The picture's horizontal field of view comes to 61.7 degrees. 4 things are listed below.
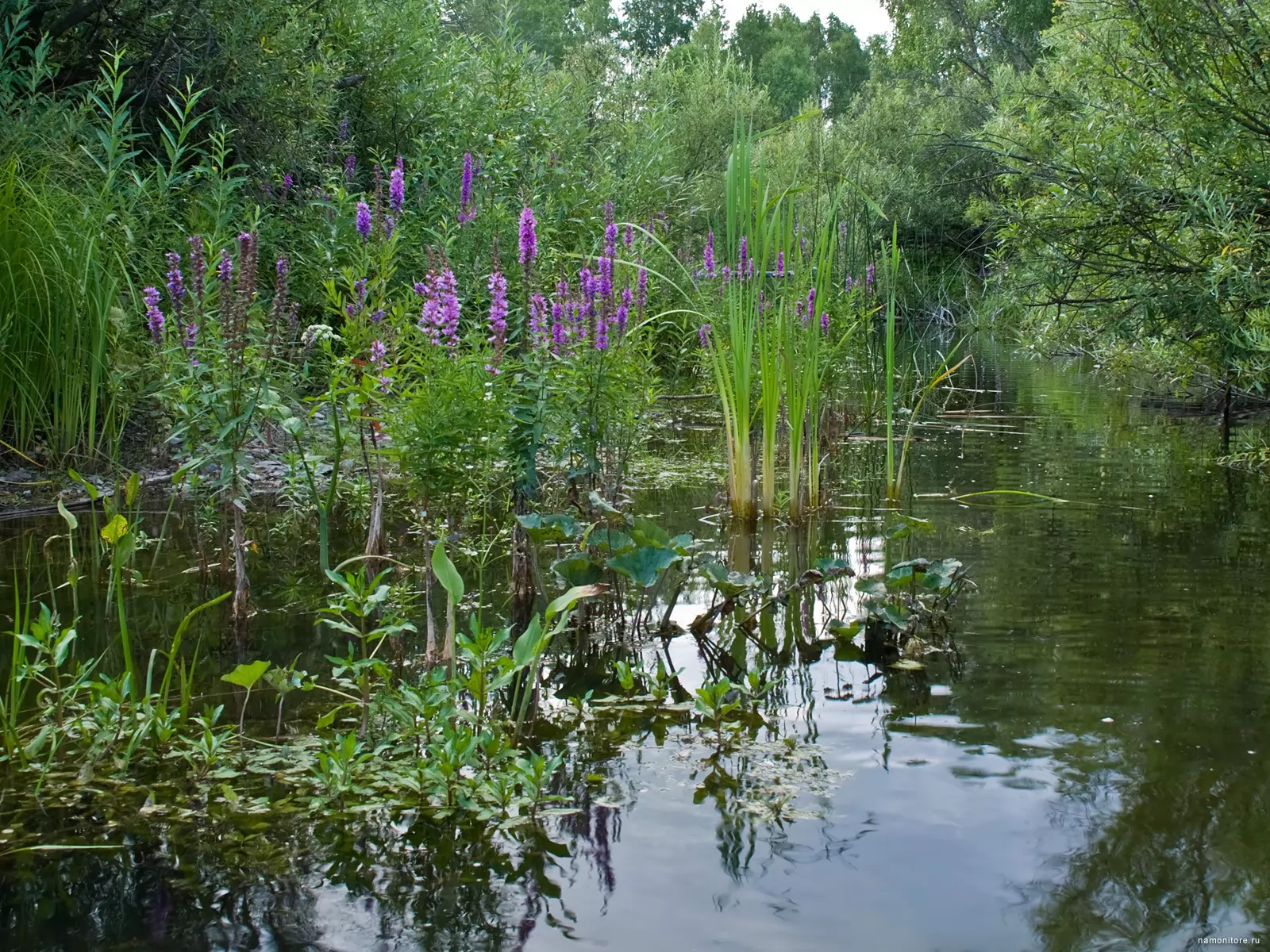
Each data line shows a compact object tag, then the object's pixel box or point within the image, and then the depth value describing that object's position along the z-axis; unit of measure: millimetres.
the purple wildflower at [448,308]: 3693
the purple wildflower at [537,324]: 3727
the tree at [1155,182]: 5259
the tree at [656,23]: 56000
